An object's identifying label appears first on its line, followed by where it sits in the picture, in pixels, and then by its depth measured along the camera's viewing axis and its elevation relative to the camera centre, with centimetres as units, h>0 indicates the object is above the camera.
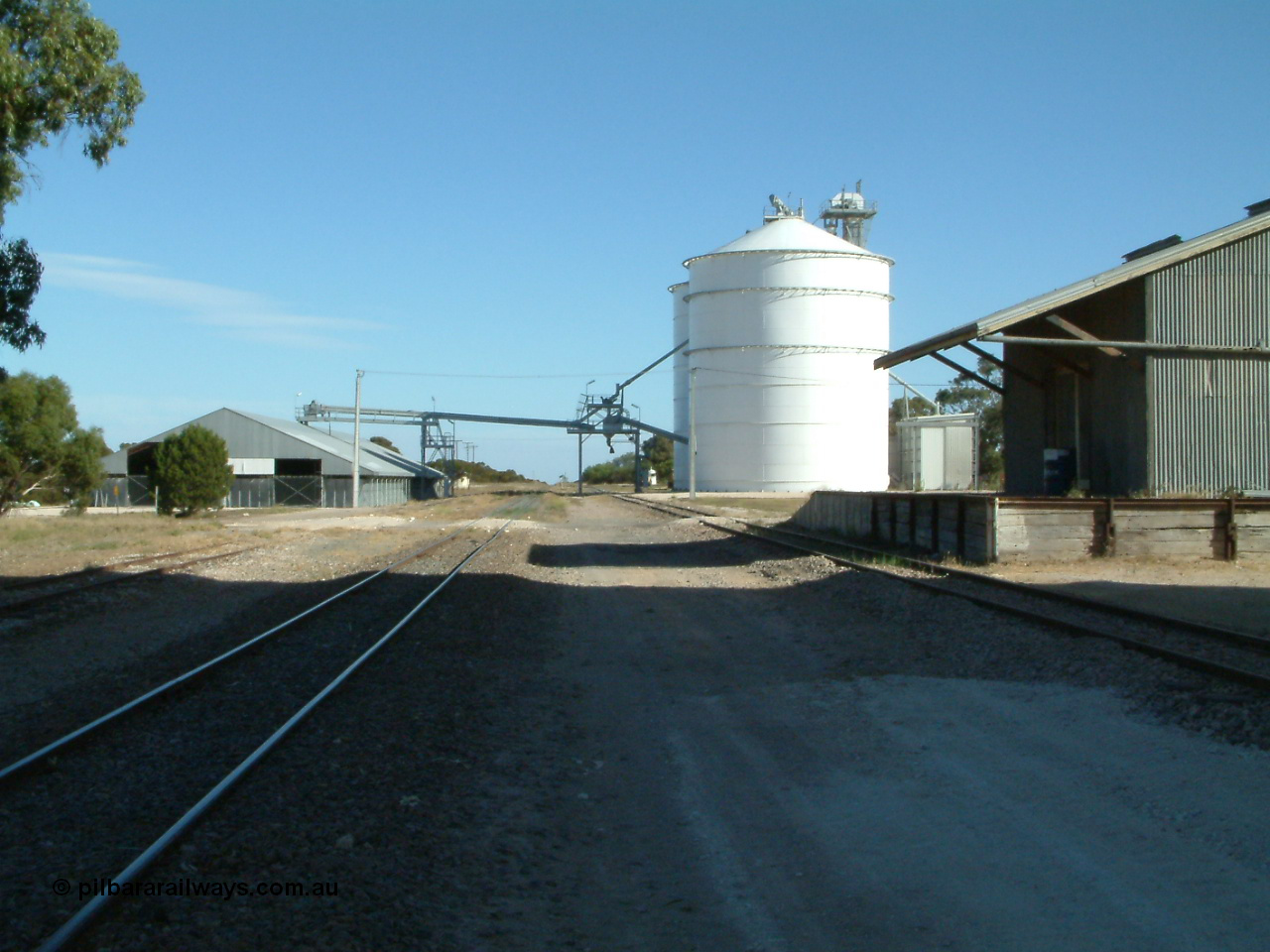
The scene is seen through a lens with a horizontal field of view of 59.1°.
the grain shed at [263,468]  6556 +69
